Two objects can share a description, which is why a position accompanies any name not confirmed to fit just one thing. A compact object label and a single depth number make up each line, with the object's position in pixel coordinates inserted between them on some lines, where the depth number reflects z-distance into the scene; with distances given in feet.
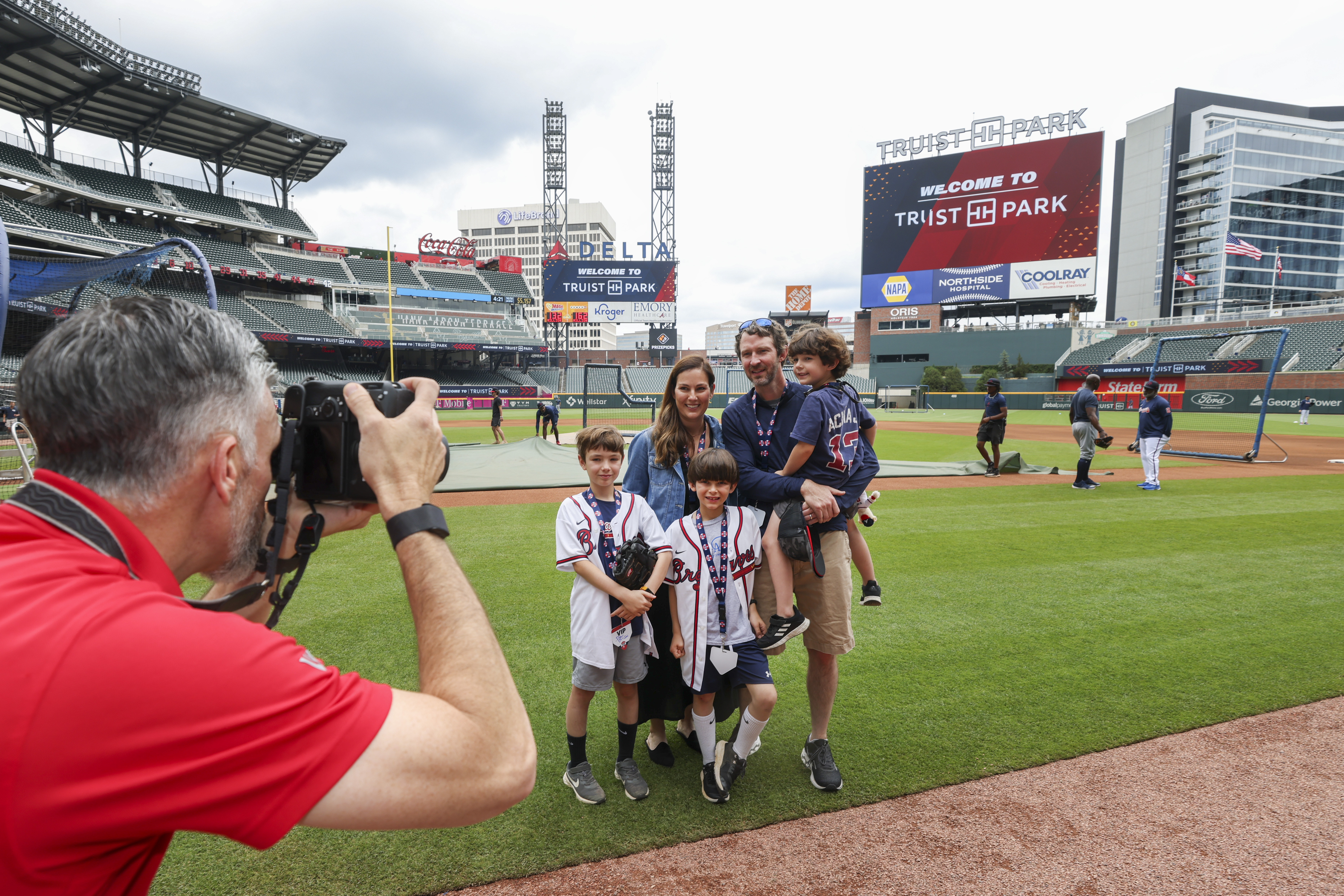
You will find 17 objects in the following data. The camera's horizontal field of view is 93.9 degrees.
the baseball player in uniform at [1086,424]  35.29
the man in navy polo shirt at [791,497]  10.30
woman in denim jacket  10.85
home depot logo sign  249.96
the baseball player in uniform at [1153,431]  35.19
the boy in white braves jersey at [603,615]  9.81
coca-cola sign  189.37
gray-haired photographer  2.39
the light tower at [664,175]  183.83
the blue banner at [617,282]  156.25
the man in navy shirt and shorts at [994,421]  39.19
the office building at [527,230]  353.10
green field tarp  37.19
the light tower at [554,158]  186.50
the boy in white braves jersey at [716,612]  9.85
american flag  121.90
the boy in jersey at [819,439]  10.27
